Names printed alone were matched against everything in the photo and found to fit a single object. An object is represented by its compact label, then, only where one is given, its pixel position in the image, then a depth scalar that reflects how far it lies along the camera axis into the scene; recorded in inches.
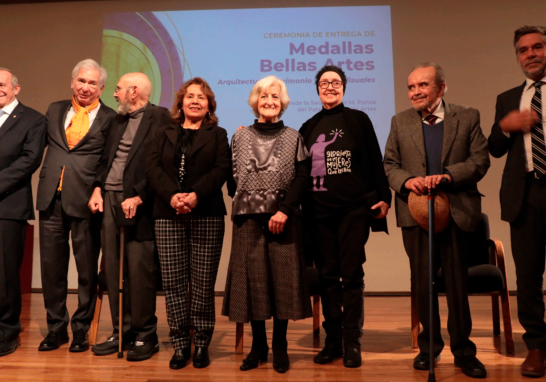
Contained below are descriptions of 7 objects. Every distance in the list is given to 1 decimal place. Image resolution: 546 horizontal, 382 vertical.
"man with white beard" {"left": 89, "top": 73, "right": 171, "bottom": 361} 120.0
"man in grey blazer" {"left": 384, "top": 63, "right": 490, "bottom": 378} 105.8
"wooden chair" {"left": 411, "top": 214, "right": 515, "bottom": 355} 124.2
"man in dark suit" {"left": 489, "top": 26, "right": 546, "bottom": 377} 103.7
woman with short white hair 107.8
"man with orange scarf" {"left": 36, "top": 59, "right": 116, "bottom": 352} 128.1
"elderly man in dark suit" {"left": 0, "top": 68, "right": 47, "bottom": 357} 127.3
